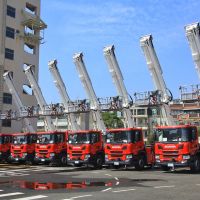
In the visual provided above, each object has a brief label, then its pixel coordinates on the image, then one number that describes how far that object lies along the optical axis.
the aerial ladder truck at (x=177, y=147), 22.48
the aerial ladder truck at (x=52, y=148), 30.45
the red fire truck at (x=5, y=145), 35.56
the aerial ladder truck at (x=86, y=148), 27.39
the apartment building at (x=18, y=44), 57.00
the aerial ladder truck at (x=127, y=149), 25.03
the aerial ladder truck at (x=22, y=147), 32.84
